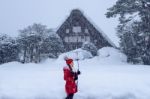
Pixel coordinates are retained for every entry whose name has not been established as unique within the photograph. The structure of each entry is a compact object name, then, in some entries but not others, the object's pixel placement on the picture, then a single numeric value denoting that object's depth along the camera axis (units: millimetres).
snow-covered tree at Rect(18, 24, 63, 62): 32312
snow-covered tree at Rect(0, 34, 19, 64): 27156
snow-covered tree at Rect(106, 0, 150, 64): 22234
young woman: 9938
